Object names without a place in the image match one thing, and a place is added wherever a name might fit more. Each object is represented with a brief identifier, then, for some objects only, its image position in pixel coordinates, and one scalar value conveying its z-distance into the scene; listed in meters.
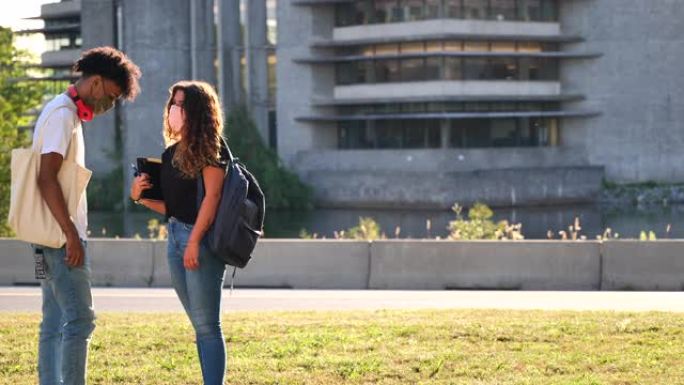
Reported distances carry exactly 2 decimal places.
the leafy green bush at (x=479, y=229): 27.80
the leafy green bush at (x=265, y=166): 81.88
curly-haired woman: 8.09
